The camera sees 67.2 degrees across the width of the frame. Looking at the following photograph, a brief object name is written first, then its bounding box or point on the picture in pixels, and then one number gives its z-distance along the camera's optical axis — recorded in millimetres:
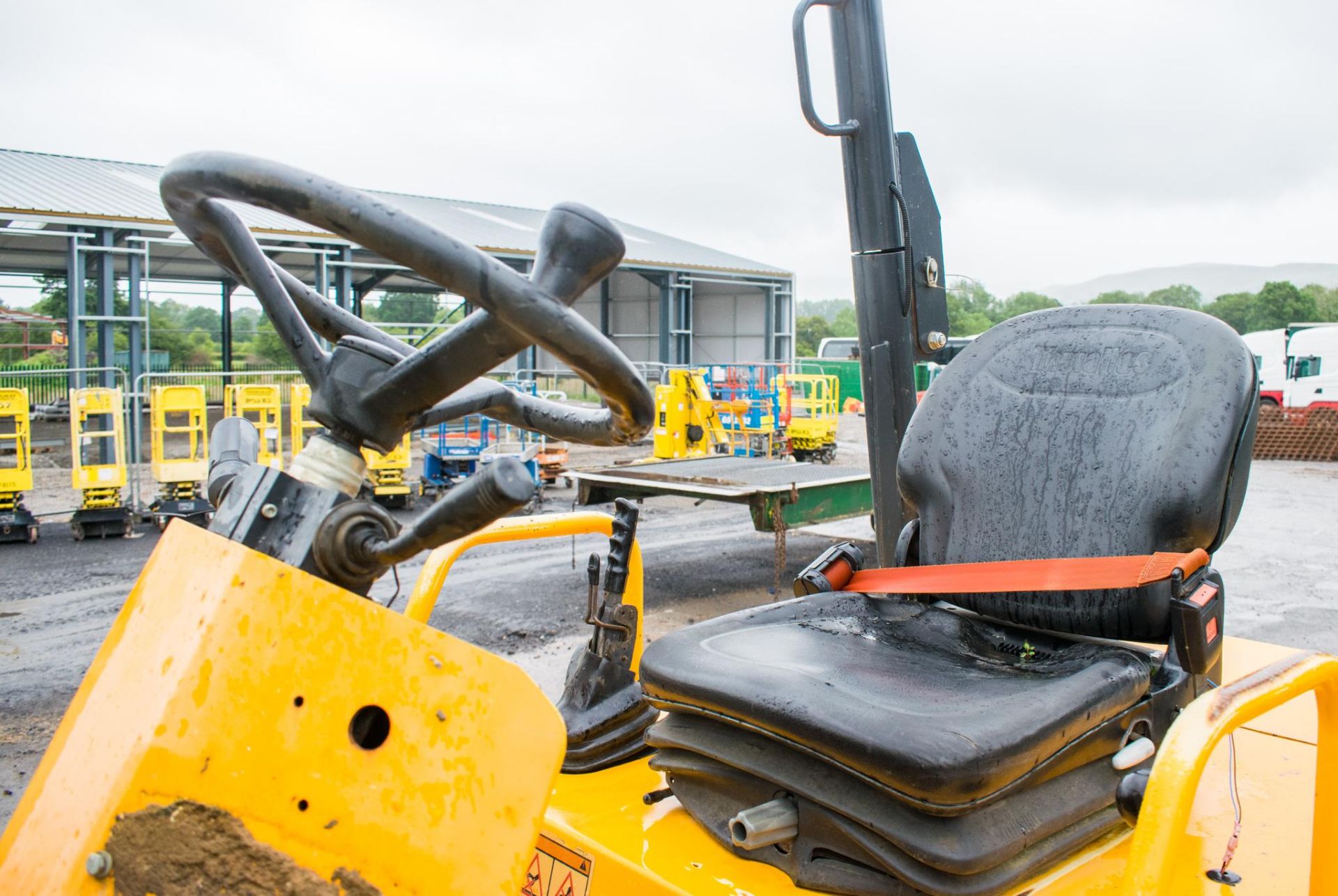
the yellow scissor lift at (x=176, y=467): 9414
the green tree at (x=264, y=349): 31938
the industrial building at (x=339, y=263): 13594
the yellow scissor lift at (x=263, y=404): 9555
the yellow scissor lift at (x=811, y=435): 15000
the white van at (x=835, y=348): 31734
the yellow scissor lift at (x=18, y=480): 8695
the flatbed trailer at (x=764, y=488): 6484
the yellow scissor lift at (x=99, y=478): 8977
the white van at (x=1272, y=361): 21594
